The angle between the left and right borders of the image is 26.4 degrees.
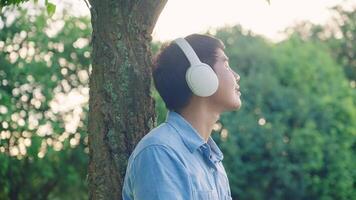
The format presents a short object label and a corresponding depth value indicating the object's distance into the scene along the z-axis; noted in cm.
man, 289
